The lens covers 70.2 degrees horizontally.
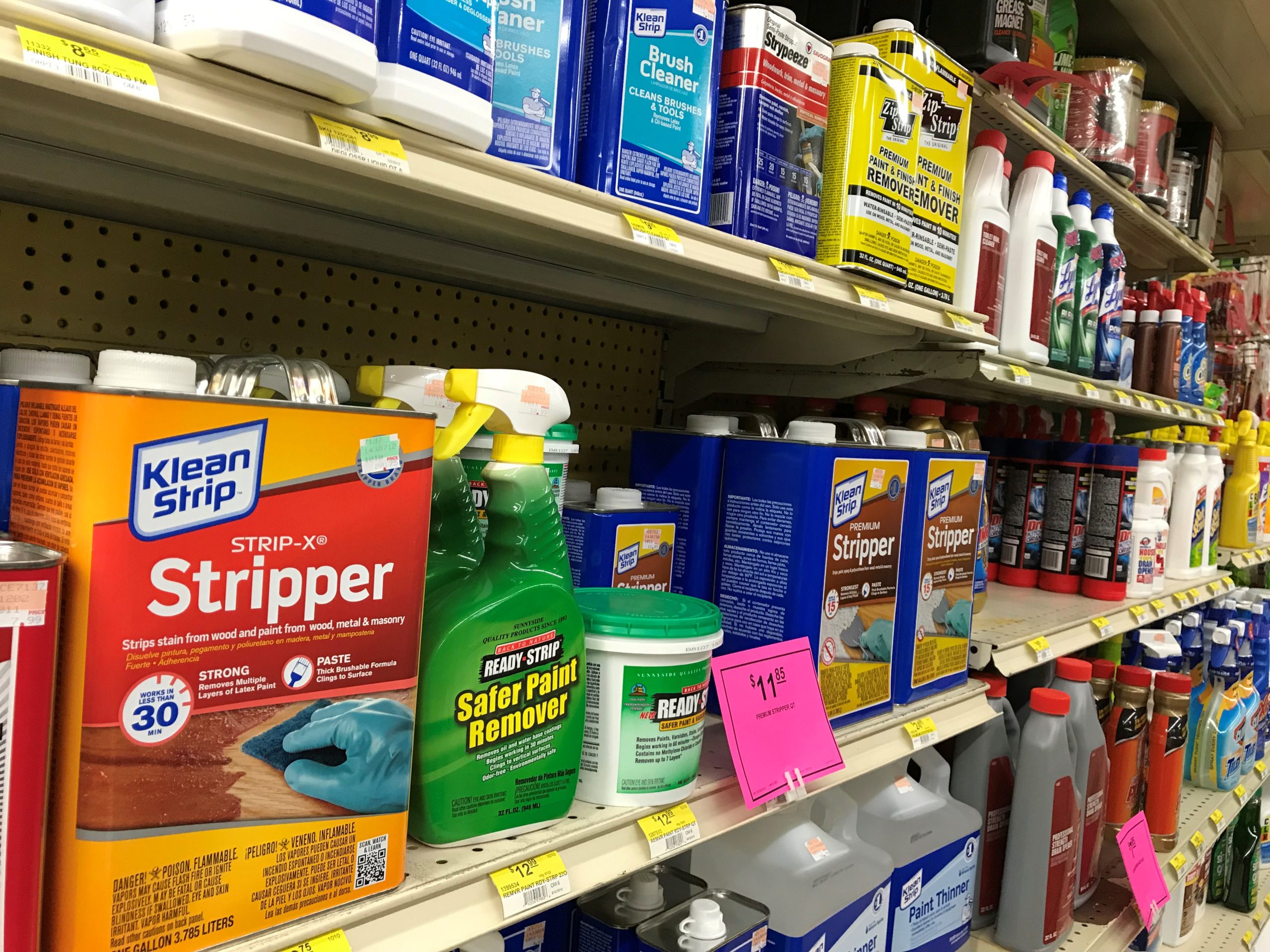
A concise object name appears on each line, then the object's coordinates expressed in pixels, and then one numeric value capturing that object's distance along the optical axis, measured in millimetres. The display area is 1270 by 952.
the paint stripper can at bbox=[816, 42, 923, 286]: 1277
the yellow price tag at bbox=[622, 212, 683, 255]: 946
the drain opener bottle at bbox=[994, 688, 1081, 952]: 1782
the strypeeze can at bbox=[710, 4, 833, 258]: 1137
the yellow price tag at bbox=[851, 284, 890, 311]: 1293
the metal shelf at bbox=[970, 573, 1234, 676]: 1753
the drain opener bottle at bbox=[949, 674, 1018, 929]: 1843
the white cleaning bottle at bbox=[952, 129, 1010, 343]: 1708
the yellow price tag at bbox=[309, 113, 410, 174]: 688
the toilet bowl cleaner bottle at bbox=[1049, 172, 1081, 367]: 2029
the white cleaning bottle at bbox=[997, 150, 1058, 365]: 1878
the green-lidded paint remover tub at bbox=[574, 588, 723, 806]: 958
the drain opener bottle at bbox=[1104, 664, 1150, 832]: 2160
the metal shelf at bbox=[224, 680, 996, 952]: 735
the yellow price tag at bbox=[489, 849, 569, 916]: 817
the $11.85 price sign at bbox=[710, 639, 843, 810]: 1083
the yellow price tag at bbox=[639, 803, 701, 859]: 974
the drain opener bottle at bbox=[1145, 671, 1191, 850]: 2275
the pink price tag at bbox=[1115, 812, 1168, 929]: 1979
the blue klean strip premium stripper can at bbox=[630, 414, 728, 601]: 1347
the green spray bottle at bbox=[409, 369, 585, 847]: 814
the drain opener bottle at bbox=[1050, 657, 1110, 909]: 1921
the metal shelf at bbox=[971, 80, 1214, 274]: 1797
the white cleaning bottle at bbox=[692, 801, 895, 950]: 1264
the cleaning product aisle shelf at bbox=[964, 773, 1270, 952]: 1937
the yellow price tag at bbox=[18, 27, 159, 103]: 548
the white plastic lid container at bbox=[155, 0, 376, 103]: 606
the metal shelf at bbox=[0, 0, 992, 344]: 638
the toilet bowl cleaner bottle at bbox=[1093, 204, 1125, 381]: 2230
